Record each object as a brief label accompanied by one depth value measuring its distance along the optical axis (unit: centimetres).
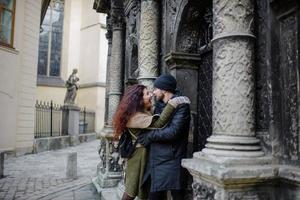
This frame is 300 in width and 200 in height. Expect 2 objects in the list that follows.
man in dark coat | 334
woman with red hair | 341
